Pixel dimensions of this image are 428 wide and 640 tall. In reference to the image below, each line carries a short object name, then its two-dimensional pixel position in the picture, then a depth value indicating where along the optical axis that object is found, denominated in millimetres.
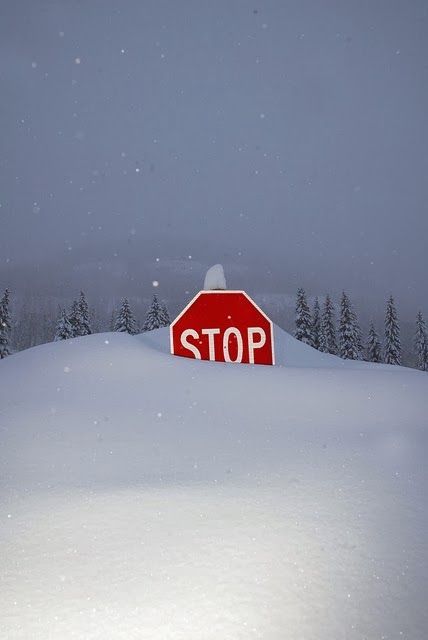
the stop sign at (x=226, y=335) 7031
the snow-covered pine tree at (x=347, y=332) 39469
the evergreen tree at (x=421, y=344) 44906
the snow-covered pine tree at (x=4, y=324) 37688
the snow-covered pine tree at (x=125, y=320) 41000
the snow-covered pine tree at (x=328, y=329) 40875
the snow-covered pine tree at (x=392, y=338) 41062
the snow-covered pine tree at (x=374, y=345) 42688
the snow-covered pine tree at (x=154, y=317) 40125
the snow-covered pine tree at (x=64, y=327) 42219
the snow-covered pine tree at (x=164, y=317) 40938
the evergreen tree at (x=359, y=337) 40031
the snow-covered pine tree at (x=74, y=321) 42094
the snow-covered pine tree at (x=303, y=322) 37938
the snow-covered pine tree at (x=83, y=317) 41812
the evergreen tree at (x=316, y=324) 39688
